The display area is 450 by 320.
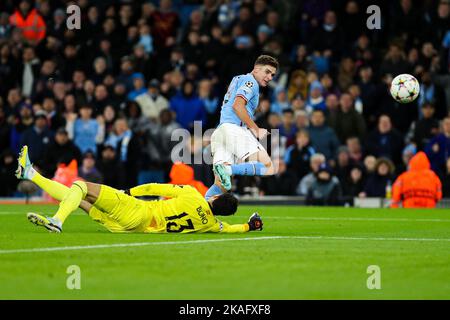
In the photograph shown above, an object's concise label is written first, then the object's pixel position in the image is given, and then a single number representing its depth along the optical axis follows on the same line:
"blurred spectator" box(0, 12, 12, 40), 28.43
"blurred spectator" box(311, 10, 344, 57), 24.73
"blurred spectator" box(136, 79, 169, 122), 24.45
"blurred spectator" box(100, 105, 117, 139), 24.61
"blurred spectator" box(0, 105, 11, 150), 25.41
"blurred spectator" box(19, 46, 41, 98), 26.75
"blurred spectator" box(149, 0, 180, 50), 26.77
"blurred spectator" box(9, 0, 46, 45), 27.25
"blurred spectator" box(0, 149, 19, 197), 24.28
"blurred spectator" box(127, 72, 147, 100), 25.12
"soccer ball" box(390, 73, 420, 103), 17.94
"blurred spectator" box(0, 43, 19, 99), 26.91
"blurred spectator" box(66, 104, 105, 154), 24.36
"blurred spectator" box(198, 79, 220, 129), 24.34
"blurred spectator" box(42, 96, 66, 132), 25.09
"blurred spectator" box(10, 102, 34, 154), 25.02
